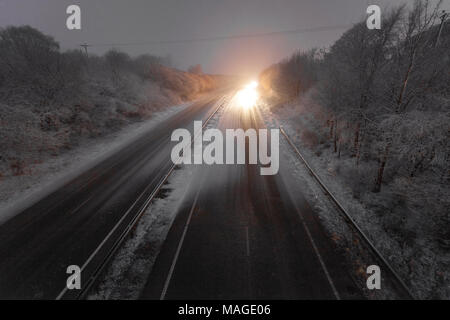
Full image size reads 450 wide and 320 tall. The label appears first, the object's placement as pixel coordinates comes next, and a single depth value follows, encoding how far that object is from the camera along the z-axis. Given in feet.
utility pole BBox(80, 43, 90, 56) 109.69
